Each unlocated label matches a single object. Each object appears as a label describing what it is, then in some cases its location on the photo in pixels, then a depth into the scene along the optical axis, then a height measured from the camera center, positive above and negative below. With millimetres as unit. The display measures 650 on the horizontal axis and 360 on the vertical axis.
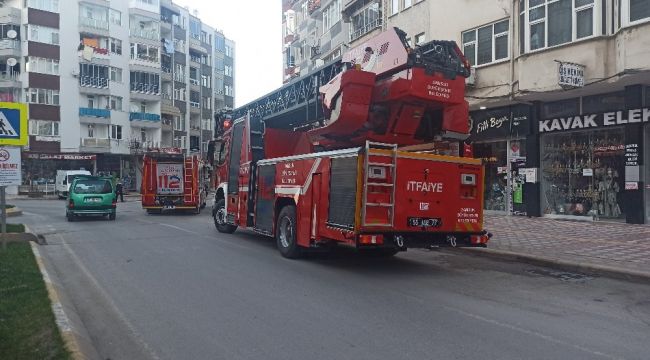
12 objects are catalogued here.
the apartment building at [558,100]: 15984 +2688
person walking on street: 34250 -755
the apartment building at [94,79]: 50125 +9739
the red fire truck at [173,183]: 23812 -241
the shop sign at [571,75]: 16016 +3086
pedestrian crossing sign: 10266 +1004
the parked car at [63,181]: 41719 -316
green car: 20266 -788
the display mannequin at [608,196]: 17016 -507
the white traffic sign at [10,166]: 10727 +209
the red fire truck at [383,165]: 8742 +232
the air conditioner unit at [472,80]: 20484 +3708
